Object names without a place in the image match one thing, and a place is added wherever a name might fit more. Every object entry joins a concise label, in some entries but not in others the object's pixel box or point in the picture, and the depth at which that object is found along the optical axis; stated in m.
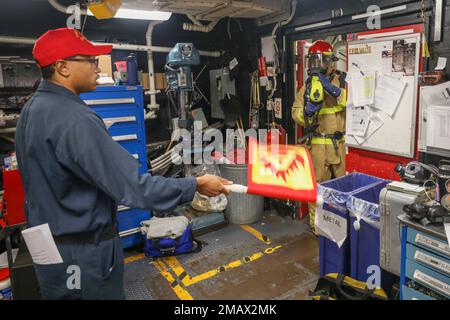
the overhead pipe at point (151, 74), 4.44
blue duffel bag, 3.39
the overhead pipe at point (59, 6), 3.62
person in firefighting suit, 3.48
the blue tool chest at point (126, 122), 3.21
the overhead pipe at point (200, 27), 4.61
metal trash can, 4.11
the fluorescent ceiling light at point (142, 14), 3.80
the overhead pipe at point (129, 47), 3.68
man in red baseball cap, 1.36
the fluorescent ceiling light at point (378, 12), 2.88
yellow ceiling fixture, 3.12
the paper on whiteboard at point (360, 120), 3.29
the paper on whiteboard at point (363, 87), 3.18
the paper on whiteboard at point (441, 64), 2.59
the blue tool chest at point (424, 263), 1.87
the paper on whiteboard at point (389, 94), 2.98
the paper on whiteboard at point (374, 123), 3.19
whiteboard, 2.88
